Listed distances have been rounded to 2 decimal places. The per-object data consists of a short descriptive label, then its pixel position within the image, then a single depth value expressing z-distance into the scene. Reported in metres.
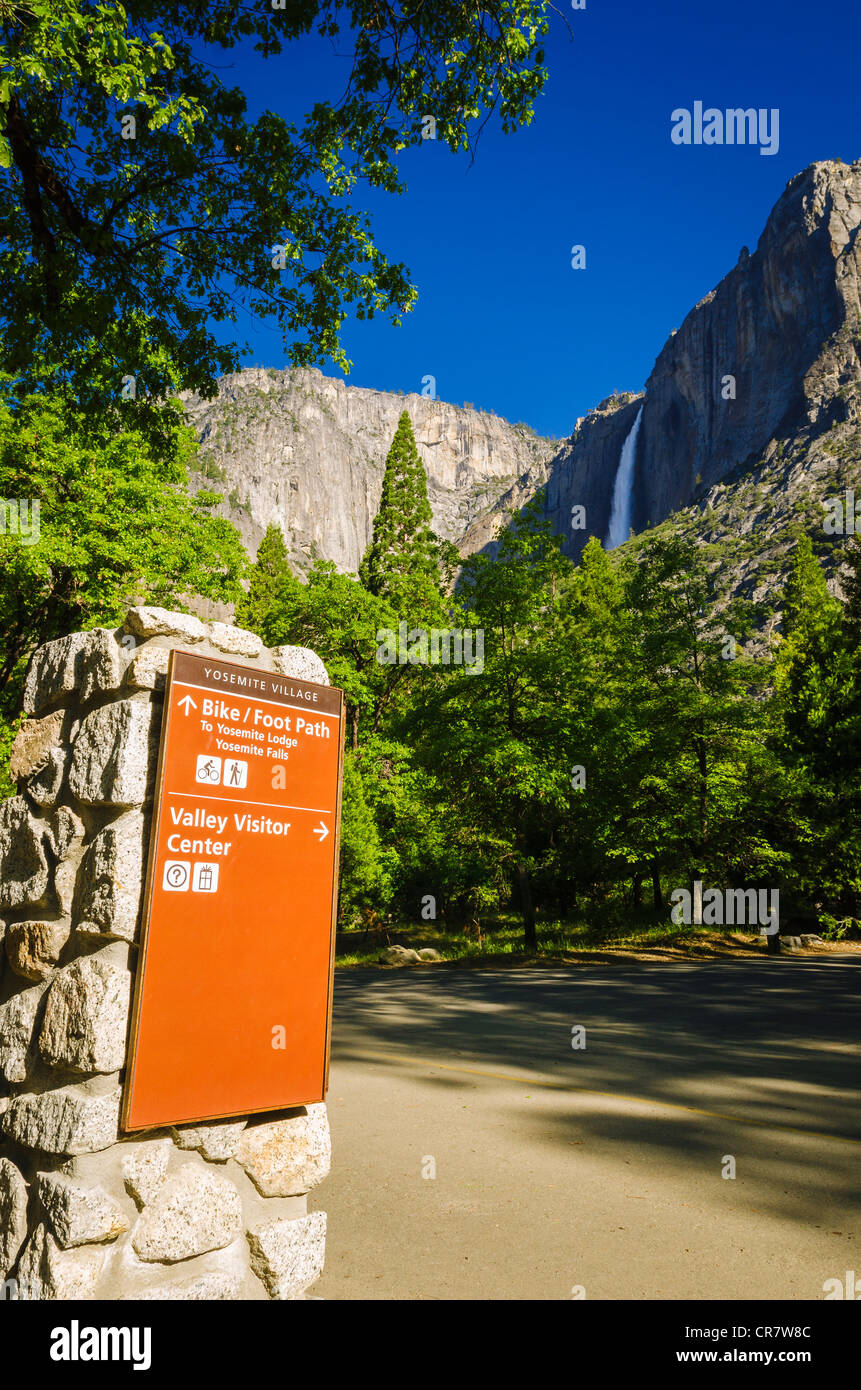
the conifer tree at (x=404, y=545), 32.09
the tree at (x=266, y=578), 38.46
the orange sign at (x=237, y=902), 3.13
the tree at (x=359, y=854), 20.22
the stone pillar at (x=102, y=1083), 2.88
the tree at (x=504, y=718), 18.00
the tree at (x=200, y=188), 7.59
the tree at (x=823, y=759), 20.30
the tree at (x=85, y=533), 15.88
